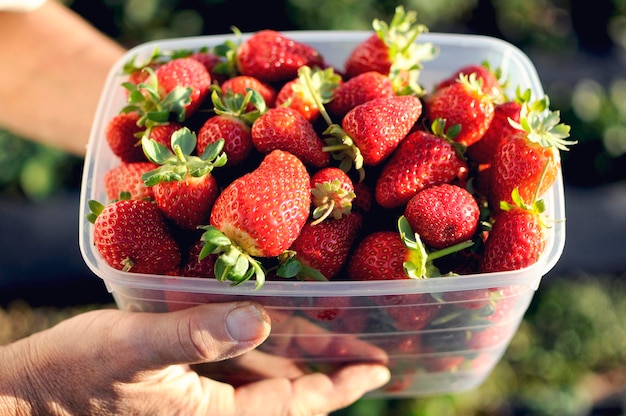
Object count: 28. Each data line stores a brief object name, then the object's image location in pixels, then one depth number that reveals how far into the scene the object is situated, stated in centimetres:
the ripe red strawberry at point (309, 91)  40
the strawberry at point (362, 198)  39
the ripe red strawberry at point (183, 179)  36
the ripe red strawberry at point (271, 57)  43
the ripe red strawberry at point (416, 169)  38
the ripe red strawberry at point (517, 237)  37
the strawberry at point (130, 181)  40
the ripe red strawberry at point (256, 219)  35
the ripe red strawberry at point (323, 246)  37
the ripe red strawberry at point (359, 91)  40
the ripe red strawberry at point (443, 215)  37
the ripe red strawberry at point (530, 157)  38
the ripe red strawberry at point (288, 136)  38
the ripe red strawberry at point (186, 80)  41
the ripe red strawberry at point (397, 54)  42
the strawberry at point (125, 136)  42
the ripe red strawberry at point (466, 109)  40
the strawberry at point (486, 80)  42
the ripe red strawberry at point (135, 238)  37
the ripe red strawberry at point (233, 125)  39
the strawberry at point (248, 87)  41
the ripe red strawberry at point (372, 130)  38
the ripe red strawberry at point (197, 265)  38
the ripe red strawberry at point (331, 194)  36
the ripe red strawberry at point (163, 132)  39
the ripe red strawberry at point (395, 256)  36
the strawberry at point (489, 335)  42
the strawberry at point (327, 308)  38
